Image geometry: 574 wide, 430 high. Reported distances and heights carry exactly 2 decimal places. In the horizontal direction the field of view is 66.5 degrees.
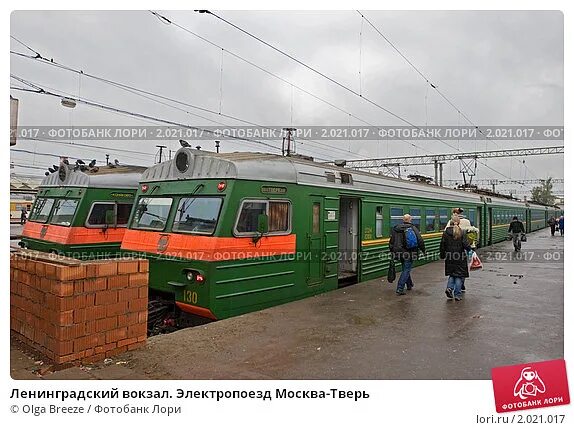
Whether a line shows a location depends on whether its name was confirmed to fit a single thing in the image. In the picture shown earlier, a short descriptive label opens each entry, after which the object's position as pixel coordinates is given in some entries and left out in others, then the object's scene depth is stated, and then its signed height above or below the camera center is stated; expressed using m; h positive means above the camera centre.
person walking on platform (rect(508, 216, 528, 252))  16.67 -0.15
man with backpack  8.62 -0.38
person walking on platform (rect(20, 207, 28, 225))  24.03 +0.35
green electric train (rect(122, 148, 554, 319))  6.43 -0.07
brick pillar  4.38 -0.90
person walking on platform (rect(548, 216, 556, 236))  26.88 +0.22
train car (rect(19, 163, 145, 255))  9.98 +0.22
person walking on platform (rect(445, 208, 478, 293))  8.50 -0.01
